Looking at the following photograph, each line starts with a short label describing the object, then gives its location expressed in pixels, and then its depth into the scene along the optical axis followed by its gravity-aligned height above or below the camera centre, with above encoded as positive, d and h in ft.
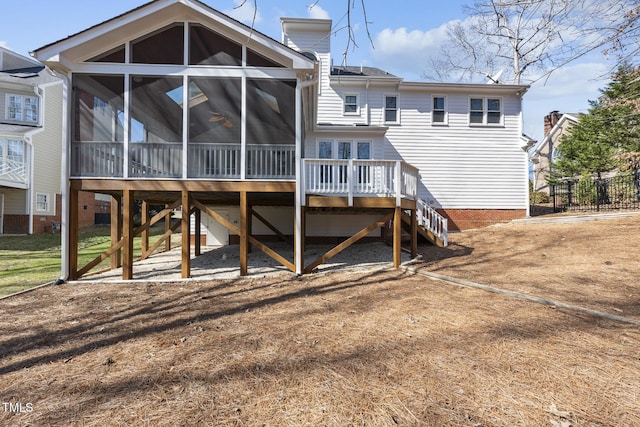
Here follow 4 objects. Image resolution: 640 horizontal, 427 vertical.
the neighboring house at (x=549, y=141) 86.07 +21.67
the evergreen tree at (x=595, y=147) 59.88 +14.21
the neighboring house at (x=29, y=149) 54.39 +11.53
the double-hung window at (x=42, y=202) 57.54 +1.95
